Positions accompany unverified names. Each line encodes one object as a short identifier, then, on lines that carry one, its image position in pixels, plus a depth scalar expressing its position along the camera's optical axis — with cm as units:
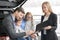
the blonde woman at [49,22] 164
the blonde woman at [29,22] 167
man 129
